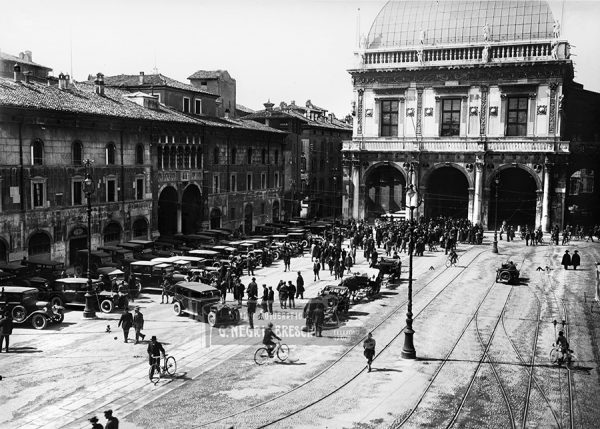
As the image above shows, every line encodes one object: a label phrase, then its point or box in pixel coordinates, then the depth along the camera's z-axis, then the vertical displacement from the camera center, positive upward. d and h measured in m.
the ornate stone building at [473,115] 53.91 +4.76
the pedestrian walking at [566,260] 38.71 -5.46
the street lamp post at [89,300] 26.84 -5.67
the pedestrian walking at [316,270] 34.88 -5.60
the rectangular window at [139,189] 44.28 -1.61
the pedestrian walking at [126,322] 22.98 -5.59
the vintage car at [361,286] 30.31 -5.74
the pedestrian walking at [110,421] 14.12 -5.64
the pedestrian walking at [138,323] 23.03 -5.64
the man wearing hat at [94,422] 13.63 -5.46
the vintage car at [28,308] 24.88 -5.64
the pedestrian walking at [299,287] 30.39 -5.67
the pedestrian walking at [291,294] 28.75 -5.71
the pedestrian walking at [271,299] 27.39 -5.65
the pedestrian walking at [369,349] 20.09 -5.66
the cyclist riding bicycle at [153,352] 19.33 -5.62
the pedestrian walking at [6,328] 21.66 -5.55
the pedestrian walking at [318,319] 24.34 -5.78
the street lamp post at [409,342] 21.80 -5.96
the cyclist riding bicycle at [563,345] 21.28 -5.82
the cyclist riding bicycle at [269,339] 21.22 -5.67
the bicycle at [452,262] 39.72 -5.79
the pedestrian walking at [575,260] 38.78 -5.45
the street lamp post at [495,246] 44.79 -5.36
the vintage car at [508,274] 34.62 -5.66
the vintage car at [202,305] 25.86 -5.70
